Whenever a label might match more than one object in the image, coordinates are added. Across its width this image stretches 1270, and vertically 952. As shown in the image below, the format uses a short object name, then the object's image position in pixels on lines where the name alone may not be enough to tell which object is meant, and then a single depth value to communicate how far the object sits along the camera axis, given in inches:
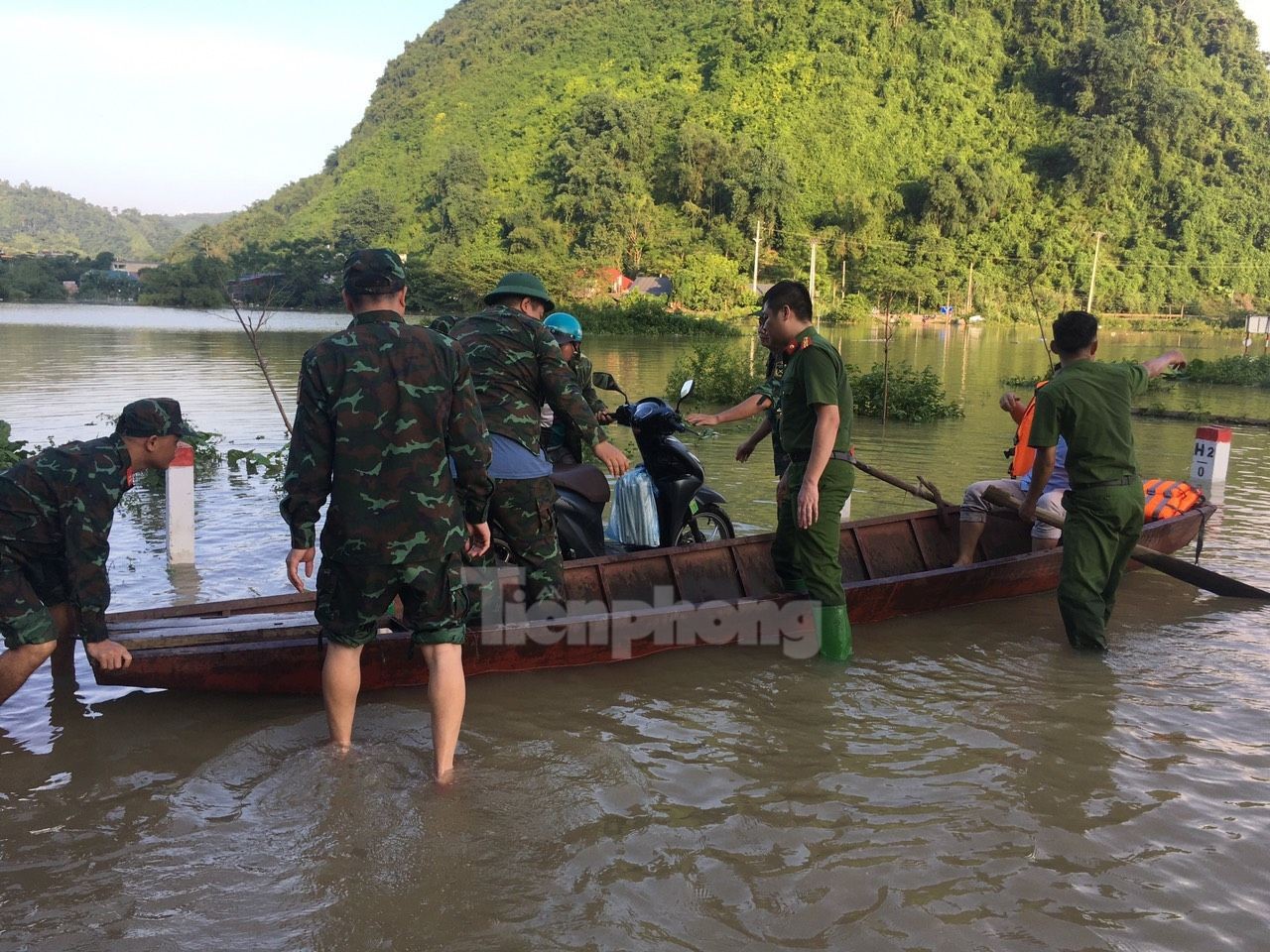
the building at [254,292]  1968.1
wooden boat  166.9
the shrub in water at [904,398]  594.2
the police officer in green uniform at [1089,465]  203.2
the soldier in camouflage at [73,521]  144.3
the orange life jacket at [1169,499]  275.0
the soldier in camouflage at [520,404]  169.2
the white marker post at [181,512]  263.0
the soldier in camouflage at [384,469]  130.8
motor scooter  210.2
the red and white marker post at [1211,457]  394.0
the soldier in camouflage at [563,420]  213.8
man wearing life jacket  242.1
